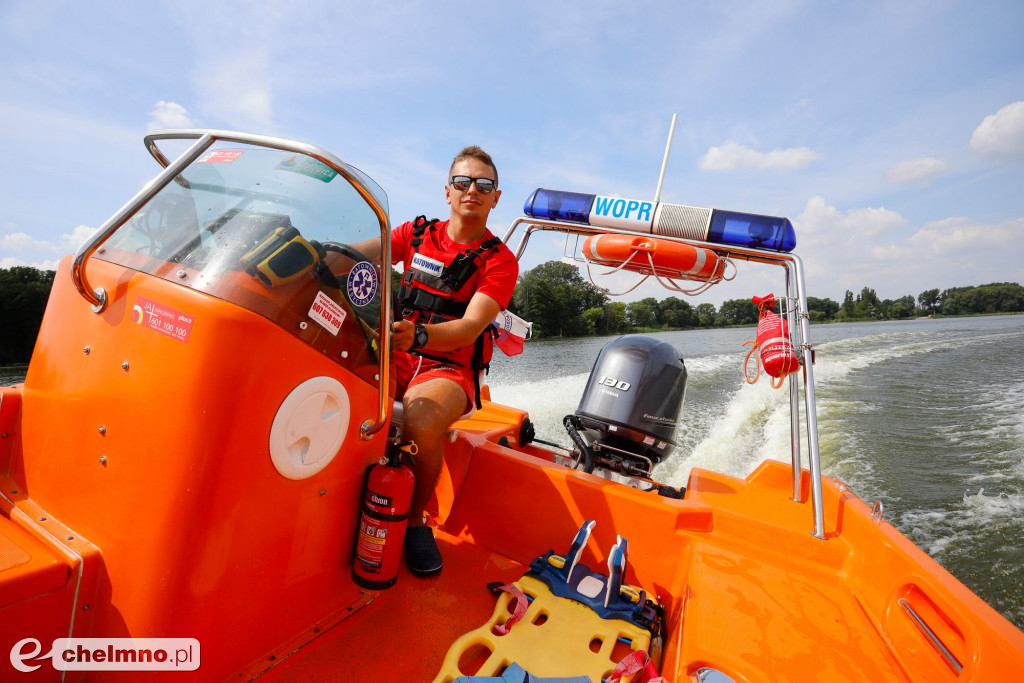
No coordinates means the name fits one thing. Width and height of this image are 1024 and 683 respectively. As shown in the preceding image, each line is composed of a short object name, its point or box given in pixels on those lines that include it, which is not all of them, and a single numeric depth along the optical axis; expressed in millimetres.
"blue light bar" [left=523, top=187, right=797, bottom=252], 2576
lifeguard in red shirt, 1921
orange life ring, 2723
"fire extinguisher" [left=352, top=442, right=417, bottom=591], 1558
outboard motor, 3205
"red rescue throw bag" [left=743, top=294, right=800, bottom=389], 2447
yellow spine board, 1503
